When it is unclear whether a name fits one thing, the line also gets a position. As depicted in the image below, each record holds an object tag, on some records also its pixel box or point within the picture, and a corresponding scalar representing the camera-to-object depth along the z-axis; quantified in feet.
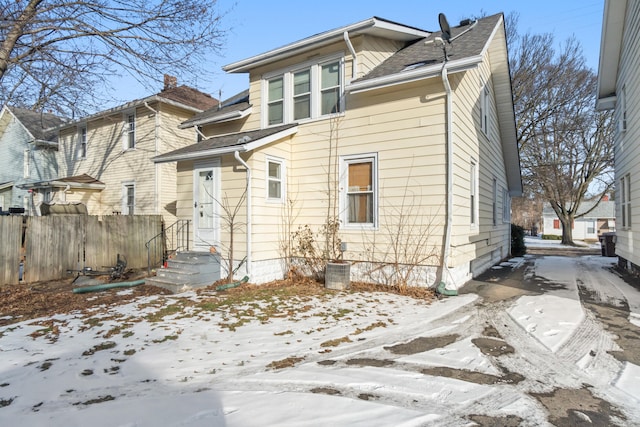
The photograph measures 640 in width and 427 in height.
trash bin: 47.92
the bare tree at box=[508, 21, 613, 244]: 65.51
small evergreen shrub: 50.51
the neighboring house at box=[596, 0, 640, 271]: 26.13
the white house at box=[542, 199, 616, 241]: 130.82
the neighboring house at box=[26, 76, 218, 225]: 47.44
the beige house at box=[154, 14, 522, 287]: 23.86
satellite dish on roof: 22.82
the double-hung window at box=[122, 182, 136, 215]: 50.37
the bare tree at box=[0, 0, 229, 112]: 26.63
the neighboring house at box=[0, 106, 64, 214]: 64.34
